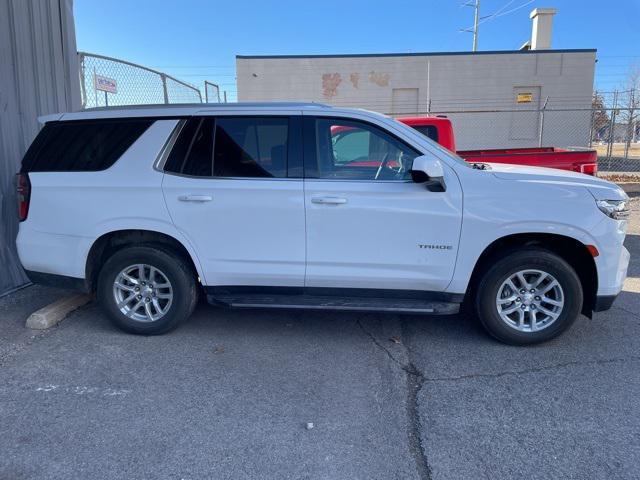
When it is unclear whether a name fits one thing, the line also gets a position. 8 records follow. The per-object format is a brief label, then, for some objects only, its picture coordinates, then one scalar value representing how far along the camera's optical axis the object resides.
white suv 4.00
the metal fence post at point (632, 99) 27.96
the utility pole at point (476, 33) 34.06
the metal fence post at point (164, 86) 8.37
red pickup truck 7.03
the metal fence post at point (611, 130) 14.61
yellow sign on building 21.52
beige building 21.20
